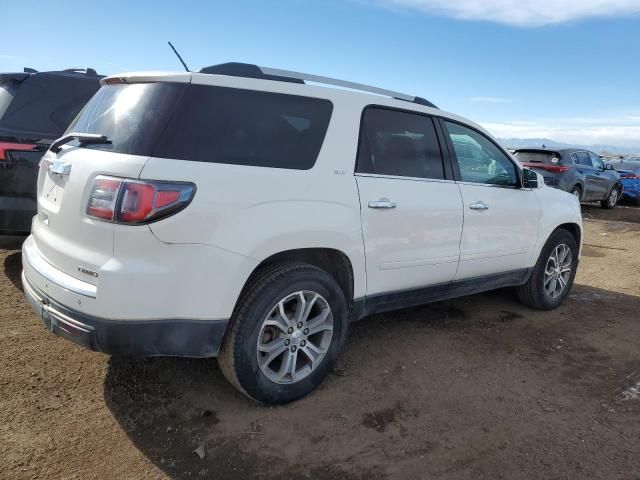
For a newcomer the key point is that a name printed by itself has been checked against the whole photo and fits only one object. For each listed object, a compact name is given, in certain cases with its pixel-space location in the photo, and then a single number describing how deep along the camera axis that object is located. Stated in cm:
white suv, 248
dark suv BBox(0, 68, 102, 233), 464
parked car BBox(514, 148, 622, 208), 1264
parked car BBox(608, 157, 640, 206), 1716
